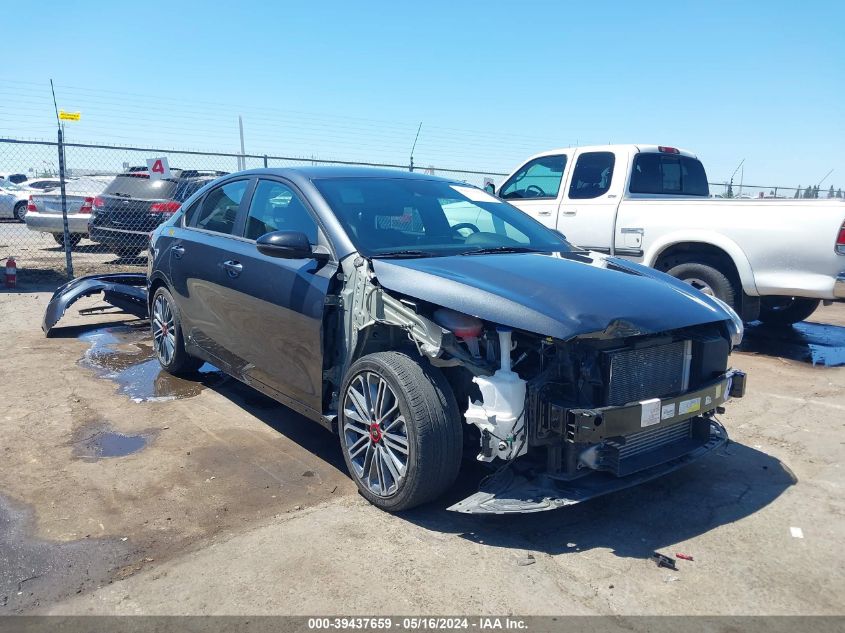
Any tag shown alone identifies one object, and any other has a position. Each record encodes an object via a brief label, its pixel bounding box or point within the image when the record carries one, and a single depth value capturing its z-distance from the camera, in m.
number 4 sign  11.82
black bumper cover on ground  7.32
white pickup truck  6.51
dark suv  12.09
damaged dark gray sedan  3.29
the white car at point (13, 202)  22.94
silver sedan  14.04
